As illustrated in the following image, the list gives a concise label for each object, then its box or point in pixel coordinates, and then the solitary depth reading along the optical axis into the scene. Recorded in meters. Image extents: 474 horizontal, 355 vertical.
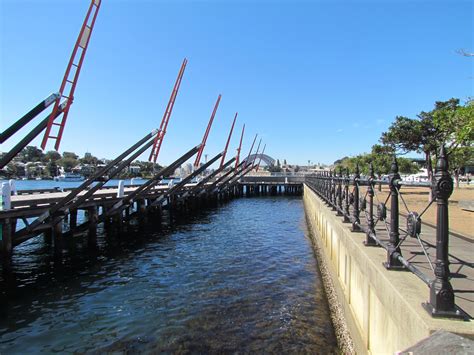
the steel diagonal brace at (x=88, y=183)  13.27
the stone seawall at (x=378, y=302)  2.95
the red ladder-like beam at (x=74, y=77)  15.06
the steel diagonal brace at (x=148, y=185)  19.11
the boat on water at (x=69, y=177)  139.25
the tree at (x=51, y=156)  189.12
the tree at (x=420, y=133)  26.78
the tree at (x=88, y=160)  184.73
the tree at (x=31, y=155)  189.50
